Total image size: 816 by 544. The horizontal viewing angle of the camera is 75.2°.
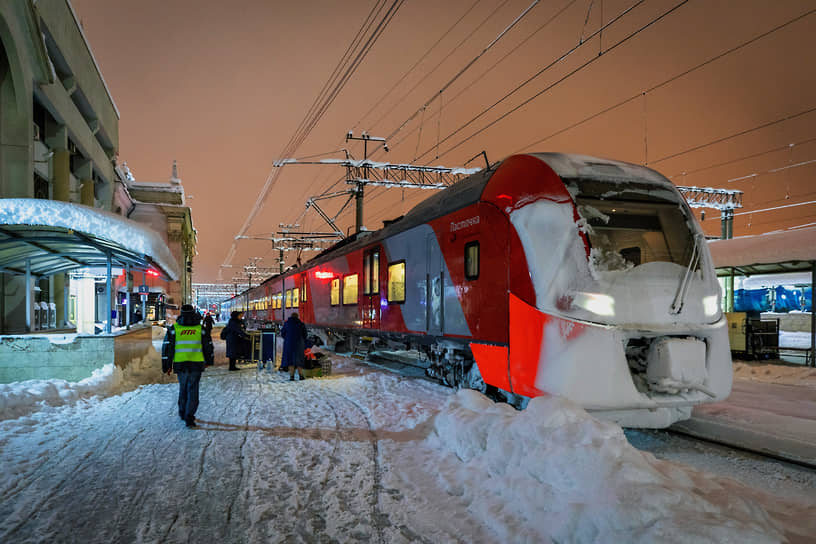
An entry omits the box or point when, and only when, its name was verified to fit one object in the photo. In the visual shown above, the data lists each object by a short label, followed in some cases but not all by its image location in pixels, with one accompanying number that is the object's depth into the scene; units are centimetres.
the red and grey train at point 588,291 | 553
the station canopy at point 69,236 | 870
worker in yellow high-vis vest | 719
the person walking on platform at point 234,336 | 1375
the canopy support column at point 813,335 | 1277
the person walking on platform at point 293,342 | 1127
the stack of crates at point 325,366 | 1185
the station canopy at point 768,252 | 1271
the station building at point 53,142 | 1470
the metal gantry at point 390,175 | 1978
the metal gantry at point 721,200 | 2520
